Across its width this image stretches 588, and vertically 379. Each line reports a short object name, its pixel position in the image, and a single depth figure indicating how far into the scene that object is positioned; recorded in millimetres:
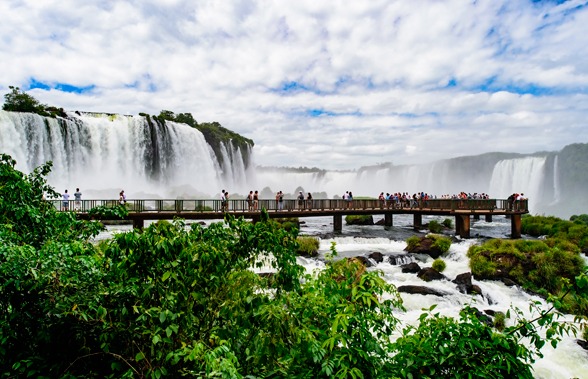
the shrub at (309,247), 21047
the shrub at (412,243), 21281
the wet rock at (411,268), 17469
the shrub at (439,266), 17547
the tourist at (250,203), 27073
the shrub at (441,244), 20750
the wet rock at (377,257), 19275
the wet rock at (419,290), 14438
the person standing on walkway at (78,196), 23188
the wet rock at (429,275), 16281
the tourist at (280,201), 29155
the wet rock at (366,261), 18625
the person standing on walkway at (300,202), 29366
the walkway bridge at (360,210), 25875
